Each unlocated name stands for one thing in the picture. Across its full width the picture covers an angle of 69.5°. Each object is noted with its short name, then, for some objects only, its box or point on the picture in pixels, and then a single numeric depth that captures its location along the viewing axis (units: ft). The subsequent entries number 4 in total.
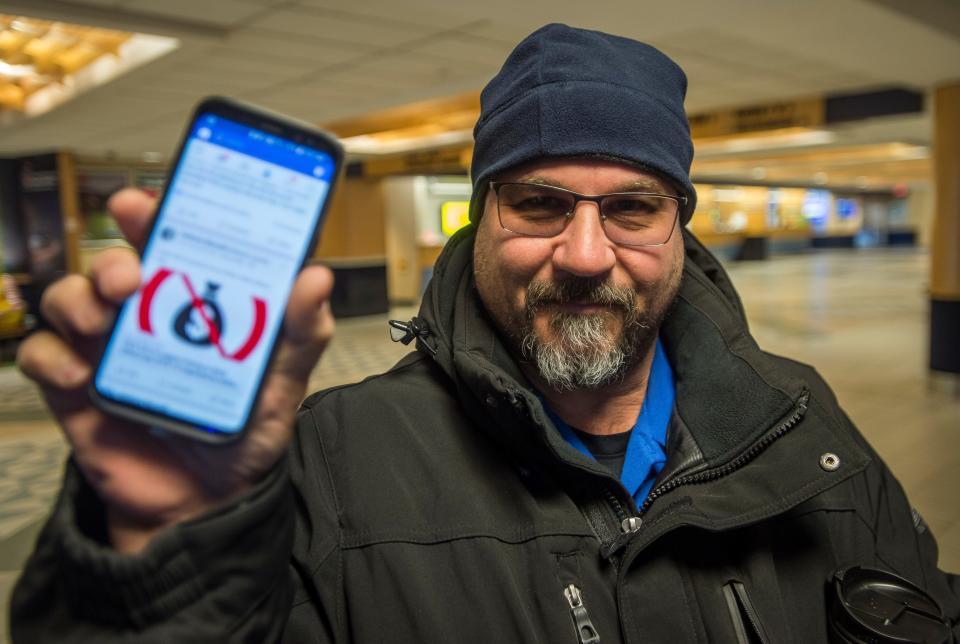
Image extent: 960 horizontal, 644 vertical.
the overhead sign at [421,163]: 38.60
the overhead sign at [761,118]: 26.94
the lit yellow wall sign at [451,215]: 54.75
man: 2.17
